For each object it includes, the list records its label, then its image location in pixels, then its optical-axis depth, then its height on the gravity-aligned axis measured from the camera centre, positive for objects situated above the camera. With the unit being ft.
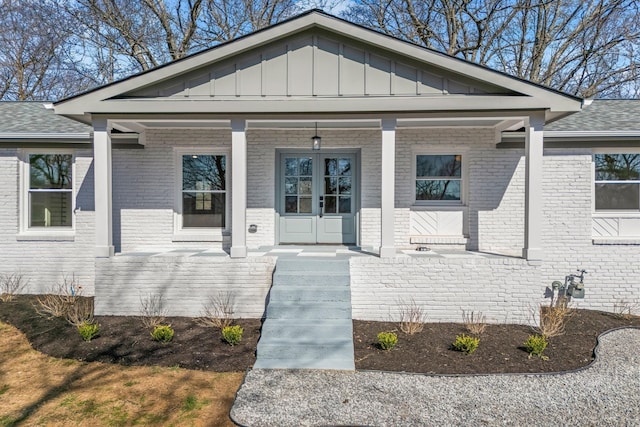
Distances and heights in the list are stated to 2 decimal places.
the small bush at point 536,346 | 16.38 -5.89
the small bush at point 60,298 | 20.97 -5.71
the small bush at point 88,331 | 17.52 -5.74
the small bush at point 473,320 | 19.15 -5.86
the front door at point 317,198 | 27.68 +0.61
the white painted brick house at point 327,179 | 20.54 +1.85
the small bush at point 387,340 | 16.75 -5.80
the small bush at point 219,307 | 20.53 -5.45
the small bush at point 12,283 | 26.11 -5.31
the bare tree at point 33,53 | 54.08 +22.70
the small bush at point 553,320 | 18.62 -5.94
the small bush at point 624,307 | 24.38 -6.25
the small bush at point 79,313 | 19.17 -5.74
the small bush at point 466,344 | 16.55 -5.89
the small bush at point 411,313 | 20.04 -5.61
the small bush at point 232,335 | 17.04 -5.68
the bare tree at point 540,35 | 50.01 +23.86
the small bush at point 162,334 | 17.35 -5.77
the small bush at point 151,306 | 20.90 -5.44
